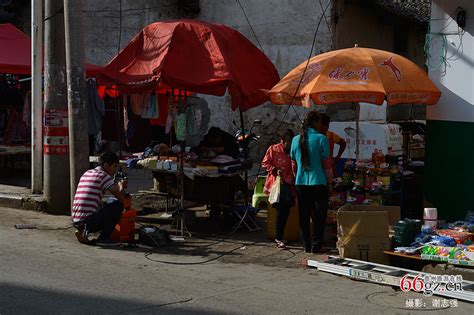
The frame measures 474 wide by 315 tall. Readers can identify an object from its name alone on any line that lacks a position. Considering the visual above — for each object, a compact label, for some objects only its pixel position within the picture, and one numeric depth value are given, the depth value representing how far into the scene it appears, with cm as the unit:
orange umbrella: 866
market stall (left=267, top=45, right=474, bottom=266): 780
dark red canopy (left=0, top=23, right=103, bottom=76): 1391
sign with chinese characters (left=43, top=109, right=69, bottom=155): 1079
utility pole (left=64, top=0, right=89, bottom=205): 1030
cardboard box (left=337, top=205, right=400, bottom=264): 780
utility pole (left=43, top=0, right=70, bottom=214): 1079
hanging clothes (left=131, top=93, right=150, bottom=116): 1110
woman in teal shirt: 841
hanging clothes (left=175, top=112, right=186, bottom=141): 987
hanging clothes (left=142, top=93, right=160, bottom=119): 1108
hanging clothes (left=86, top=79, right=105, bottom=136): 1370
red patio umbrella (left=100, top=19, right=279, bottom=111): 934
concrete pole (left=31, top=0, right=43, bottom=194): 1185
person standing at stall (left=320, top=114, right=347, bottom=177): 884
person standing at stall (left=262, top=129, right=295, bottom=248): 897
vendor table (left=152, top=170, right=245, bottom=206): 1001
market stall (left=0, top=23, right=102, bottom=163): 1472
